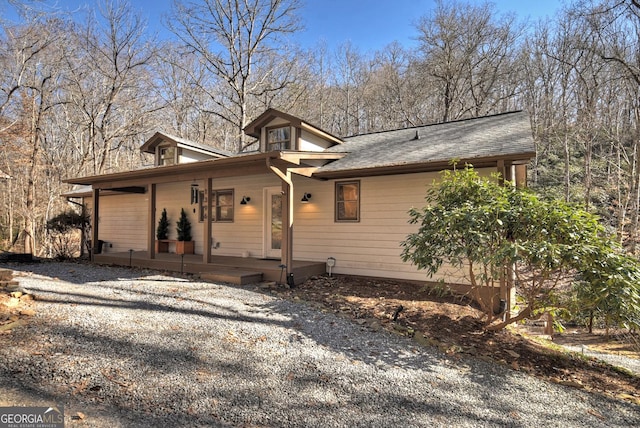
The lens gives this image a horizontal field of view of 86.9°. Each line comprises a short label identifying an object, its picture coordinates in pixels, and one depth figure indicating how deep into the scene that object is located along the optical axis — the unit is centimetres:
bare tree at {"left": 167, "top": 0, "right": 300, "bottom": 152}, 1709
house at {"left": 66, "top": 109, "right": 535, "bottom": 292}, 713
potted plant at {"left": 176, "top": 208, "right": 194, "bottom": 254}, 1048
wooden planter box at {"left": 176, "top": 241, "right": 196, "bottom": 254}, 1040
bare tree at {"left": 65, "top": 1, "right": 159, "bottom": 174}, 1644
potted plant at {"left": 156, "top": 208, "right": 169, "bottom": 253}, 1128
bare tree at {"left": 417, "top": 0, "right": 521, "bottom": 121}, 1781
